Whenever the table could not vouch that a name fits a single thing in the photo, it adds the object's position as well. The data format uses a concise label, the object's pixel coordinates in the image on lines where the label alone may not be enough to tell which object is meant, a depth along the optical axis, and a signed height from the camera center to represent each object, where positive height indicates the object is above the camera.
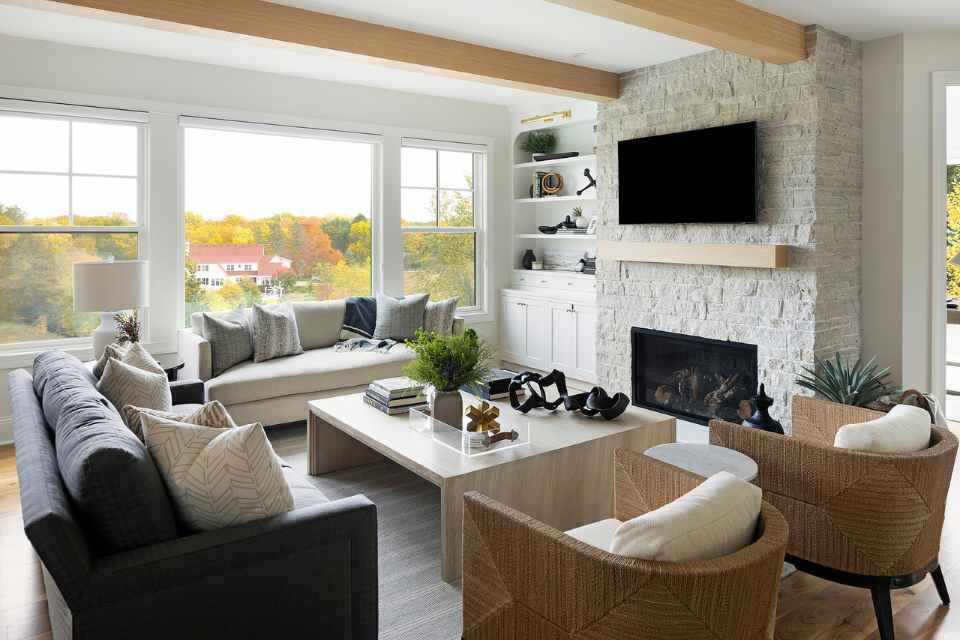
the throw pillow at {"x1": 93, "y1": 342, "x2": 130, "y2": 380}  3.04 -0.25
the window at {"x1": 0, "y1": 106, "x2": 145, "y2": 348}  4.45 +0.60
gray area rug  2.35 -1.04
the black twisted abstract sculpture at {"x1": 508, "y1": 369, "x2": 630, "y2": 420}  3.30 -0.50
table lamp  4.11 +0.06
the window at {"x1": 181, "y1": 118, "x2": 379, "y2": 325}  5.18 +0.68
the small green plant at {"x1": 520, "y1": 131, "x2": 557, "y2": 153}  6.53 +1.46
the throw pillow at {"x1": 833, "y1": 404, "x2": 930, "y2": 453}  2.20 -0.44
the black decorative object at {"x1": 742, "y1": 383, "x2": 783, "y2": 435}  3.15 -0.55
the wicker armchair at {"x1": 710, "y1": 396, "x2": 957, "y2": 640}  2.14 -0.68
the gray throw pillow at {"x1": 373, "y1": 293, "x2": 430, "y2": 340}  5.51 -0.15
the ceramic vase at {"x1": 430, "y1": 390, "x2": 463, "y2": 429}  3.20 -0.51
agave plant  3.85 -0.49
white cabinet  5.84 -0.33
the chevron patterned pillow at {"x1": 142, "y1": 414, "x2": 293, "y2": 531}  1.79 -0.45
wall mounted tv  4.29 +0.79
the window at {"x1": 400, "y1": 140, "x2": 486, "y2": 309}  6.24 +0.74
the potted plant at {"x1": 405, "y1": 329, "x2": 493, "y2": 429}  3.13 -0.32
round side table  2.40 -0.59
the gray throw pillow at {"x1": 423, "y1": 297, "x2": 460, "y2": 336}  5.57 -0.15
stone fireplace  4.05 +0.51
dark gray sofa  1.54 -0.66
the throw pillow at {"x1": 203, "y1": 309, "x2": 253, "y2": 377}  4.59 -0.28
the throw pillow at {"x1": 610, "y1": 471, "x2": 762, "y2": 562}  1.49 -0.51
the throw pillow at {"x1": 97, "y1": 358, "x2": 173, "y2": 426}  2.76 -0.35
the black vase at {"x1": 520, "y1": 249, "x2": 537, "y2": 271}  6.75 +0.37
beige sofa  4.39 -0.50
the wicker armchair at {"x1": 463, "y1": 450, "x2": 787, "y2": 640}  1.44 -0.65
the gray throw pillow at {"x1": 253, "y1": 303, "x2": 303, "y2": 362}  4.79 -0.25
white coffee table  2.66 -0.67
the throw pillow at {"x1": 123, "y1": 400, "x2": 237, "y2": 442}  2.05 -0.36
